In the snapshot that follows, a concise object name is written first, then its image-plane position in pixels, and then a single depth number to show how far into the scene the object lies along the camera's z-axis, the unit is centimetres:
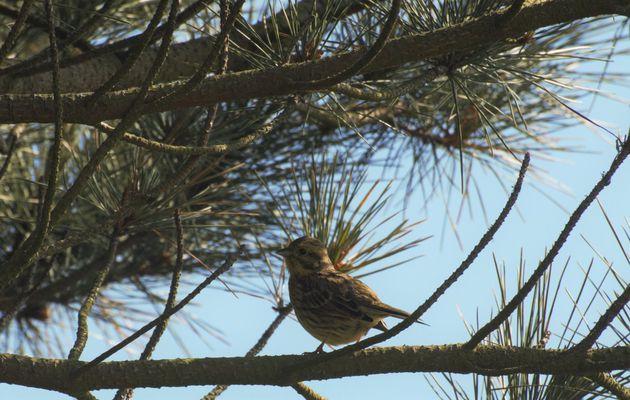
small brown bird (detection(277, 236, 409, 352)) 713
